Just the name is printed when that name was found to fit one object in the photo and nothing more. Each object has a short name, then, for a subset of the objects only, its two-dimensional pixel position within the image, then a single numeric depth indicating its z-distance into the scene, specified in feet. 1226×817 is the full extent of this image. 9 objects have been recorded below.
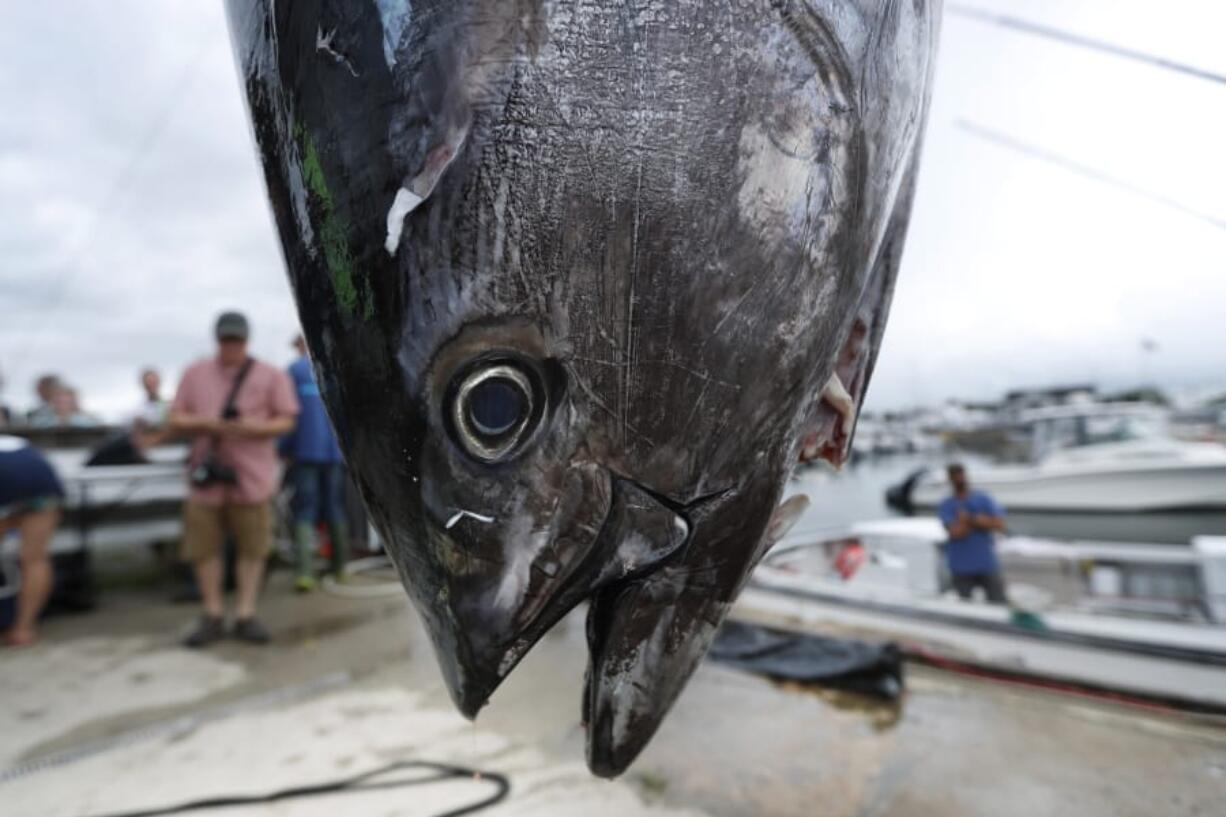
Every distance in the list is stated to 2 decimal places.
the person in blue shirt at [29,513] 10.86
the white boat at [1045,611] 8.84
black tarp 8.84
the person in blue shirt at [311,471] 13.93
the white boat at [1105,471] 22.20
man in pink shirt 10.91
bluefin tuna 2.39
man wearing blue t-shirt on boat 14.84
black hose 6.21
